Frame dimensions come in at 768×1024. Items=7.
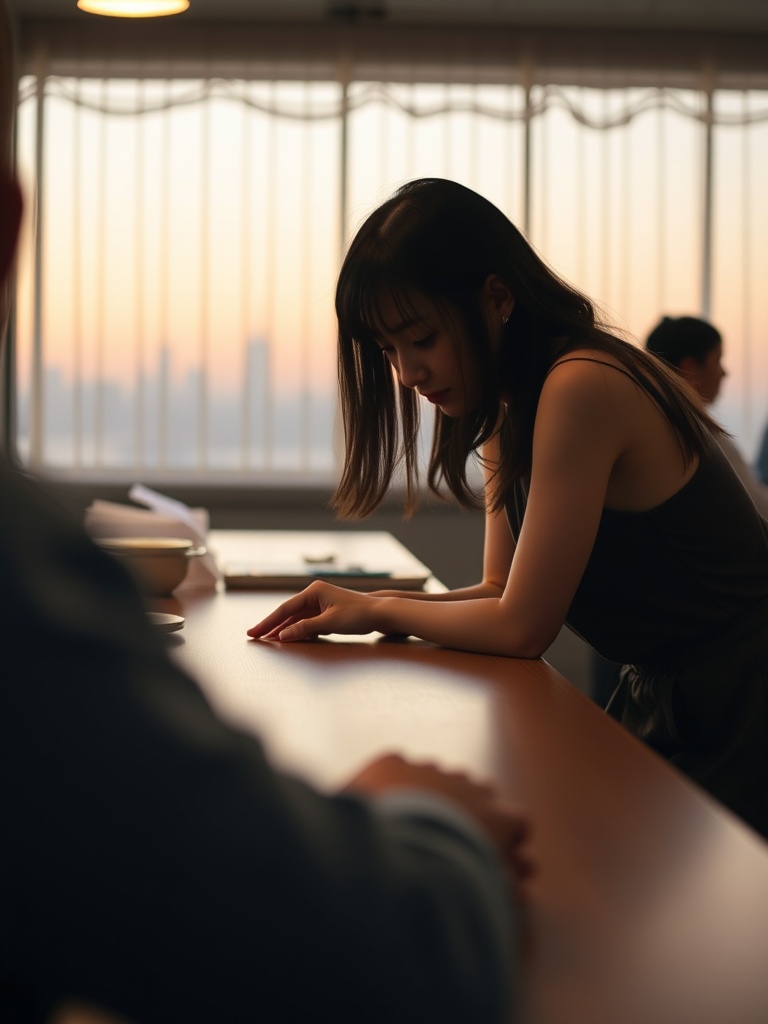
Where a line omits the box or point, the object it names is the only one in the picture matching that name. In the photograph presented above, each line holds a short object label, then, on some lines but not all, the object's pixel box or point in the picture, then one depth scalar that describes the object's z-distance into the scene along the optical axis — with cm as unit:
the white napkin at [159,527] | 207
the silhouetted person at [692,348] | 320
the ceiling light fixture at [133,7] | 268
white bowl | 179
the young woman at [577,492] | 138
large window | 457
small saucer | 148
